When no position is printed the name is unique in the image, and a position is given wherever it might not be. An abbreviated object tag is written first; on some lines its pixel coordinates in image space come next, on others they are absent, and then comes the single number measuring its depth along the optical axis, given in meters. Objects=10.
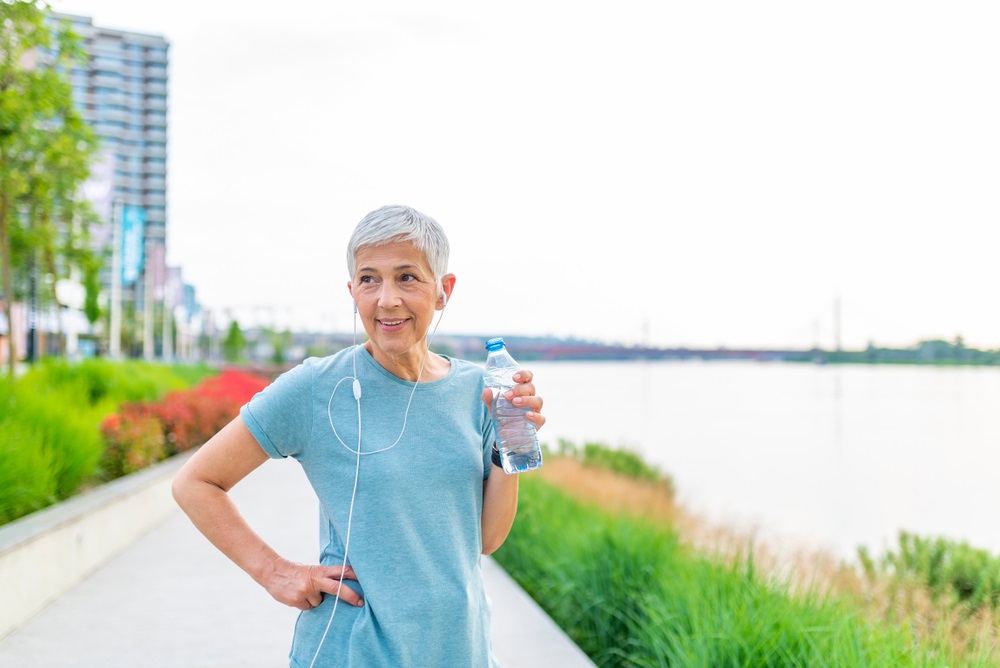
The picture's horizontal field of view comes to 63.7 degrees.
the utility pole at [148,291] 38.66
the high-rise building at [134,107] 98.69
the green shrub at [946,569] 5.62
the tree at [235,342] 72.75
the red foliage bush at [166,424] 7.20
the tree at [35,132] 8.04
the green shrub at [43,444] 4.98
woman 1.50
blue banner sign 31.05
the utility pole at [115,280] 35.88
